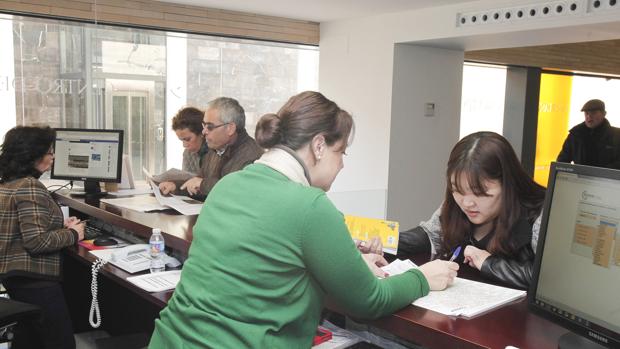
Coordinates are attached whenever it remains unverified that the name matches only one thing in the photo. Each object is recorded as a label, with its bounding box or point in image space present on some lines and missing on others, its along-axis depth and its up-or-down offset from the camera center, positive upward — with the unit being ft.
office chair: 7.73 -2.90
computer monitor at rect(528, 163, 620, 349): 3.69 -0.94
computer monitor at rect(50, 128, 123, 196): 11.76 -1.10
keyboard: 9.89 -2.28
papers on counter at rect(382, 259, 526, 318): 4.52 -1.53
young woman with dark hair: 5.81 -0.84
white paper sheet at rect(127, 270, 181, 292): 6.88 -2.18
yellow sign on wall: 24.67 +0.03
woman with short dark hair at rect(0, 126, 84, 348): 8.83 -2.12
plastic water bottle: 7.56 -1.92
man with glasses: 10.89 -0.64
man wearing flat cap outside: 19.84 -0.75
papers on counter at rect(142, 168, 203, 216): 9.21 -1.65
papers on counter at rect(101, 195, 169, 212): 9.56 -1.73
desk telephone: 7.86 -2.18
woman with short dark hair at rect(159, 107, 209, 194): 13.07 -0.54
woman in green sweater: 4.08 -1.16
